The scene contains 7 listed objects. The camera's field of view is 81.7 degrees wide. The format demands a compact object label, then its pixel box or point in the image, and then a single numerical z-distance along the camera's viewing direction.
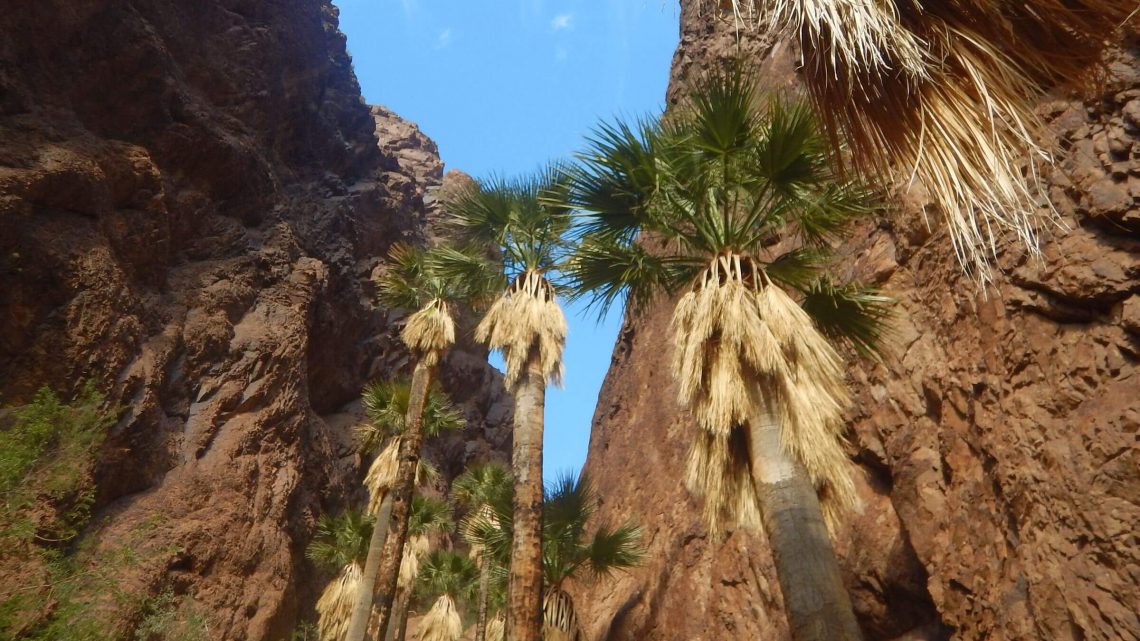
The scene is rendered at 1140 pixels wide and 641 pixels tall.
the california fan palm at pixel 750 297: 5.30
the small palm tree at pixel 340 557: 16.77
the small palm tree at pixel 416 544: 17.09
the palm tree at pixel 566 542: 14.63
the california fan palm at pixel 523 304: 9.88
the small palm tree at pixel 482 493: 17.27
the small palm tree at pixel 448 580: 17.81
